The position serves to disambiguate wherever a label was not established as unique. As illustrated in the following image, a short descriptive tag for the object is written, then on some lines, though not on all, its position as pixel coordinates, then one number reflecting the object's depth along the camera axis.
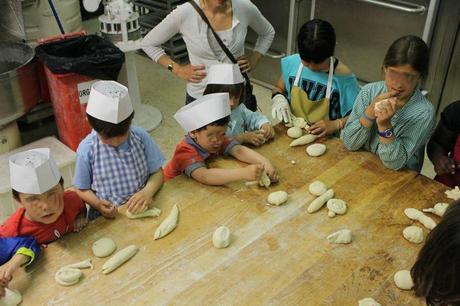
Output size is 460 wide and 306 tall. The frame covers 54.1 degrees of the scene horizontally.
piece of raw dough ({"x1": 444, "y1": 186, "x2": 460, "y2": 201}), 1.44
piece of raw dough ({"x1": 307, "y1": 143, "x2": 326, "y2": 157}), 1.67
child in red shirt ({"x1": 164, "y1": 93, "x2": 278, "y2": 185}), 1.47
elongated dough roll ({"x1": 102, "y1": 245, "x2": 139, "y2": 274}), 1.17
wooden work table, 1.12
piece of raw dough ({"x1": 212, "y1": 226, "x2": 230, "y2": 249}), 1.25
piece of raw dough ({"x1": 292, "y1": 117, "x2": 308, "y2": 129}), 1.85
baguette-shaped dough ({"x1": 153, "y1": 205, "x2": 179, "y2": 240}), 1.29
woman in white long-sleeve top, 2.01
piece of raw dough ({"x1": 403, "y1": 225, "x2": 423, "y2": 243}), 1.29
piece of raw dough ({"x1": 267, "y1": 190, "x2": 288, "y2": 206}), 1.41
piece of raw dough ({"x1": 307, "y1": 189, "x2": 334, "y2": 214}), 1.39
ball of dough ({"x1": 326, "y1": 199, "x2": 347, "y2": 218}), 1.39
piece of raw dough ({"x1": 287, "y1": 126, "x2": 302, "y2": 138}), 1.77
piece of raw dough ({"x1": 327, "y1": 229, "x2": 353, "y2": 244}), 1.28
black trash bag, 2.46
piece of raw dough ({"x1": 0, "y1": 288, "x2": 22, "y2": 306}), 1.07
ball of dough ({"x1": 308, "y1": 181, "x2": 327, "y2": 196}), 1.45
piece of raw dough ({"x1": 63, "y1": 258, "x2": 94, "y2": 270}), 1.17
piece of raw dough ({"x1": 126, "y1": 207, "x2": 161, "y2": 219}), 1.36
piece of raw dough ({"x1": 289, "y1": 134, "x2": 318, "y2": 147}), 1.72
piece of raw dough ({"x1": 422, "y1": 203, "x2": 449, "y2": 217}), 1.39
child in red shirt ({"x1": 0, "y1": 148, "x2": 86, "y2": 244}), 1.17
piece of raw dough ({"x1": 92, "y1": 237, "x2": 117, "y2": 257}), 1.22
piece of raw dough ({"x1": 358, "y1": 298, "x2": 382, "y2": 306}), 1.09
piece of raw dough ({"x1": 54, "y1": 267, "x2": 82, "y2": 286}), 1.12
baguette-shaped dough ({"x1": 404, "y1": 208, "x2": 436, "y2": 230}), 1.33
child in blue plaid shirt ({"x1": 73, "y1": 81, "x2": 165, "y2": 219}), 1.36
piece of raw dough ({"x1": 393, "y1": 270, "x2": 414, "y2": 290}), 1.14
